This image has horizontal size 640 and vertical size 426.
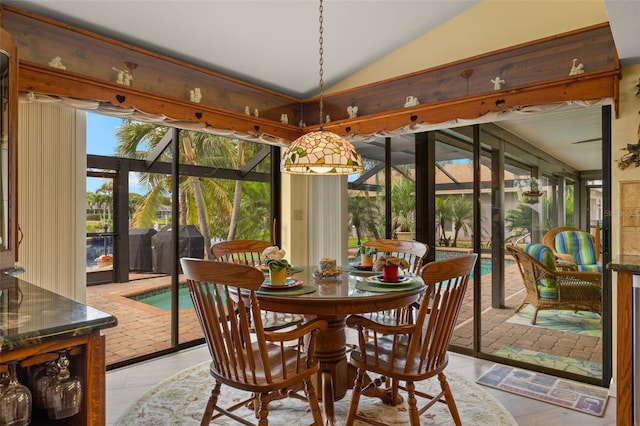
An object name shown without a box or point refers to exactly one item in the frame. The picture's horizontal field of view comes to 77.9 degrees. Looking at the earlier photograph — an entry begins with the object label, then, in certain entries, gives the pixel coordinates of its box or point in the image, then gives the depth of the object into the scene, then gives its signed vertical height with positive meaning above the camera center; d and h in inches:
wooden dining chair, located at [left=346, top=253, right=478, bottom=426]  72.9 -24.8
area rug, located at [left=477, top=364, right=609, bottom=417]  99.4 -47.5
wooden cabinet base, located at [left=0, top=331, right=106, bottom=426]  43.3 -17.5
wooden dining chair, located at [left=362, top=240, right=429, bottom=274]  120.3 -10.7
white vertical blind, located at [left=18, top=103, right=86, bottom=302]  101.0 +5.2
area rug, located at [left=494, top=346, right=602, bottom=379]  113.0 -44.3
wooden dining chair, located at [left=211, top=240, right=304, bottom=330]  107.6 -11.9
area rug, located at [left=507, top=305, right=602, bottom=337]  114.8 -32.9
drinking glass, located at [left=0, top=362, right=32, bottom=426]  38.9 -18.6
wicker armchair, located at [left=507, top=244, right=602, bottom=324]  115.4 -21.4
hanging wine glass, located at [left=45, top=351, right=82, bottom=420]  42.1 -19.0
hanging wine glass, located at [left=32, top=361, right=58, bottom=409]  42.7 -18.0
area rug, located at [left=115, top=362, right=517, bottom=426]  91.7 -47.5
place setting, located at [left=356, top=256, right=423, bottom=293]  84.9 -15.1
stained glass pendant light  94.3 +15.0
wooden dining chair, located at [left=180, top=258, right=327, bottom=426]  67.0 -22.5
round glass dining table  76.6 -17.0
